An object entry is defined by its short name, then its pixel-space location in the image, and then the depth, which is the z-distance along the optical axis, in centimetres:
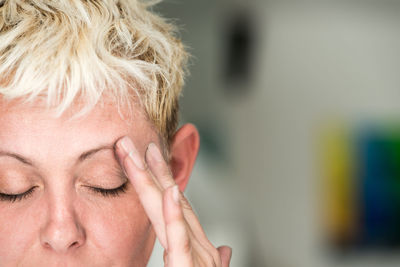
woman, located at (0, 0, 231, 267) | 70
